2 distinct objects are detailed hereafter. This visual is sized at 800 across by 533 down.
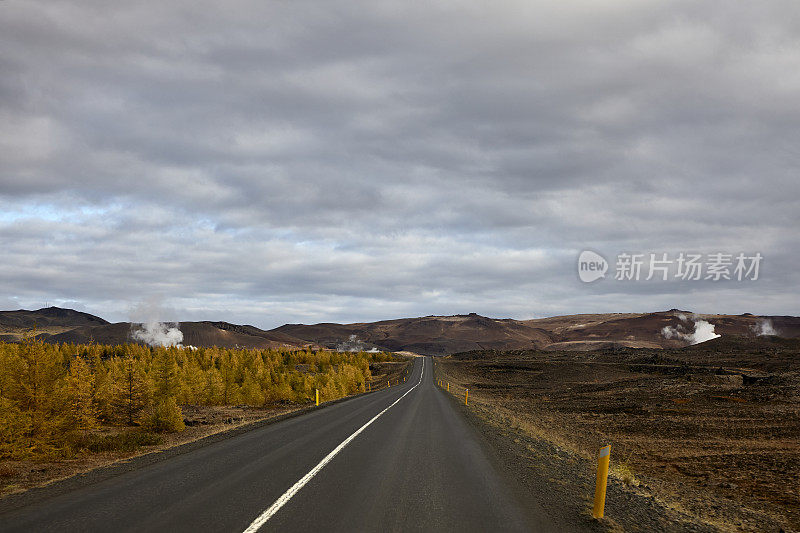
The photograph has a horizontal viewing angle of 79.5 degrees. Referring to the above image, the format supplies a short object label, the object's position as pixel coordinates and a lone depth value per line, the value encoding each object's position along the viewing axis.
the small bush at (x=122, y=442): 17.81
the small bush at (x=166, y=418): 25.56
